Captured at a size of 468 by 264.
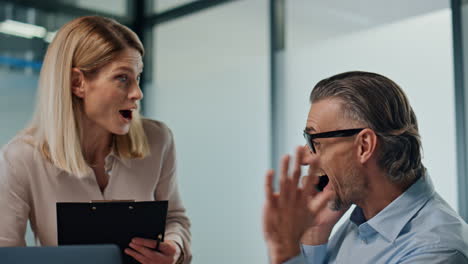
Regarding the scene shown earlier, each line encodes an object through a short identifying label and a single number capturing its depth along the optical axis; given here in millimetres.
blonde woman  1866
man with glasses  1453
